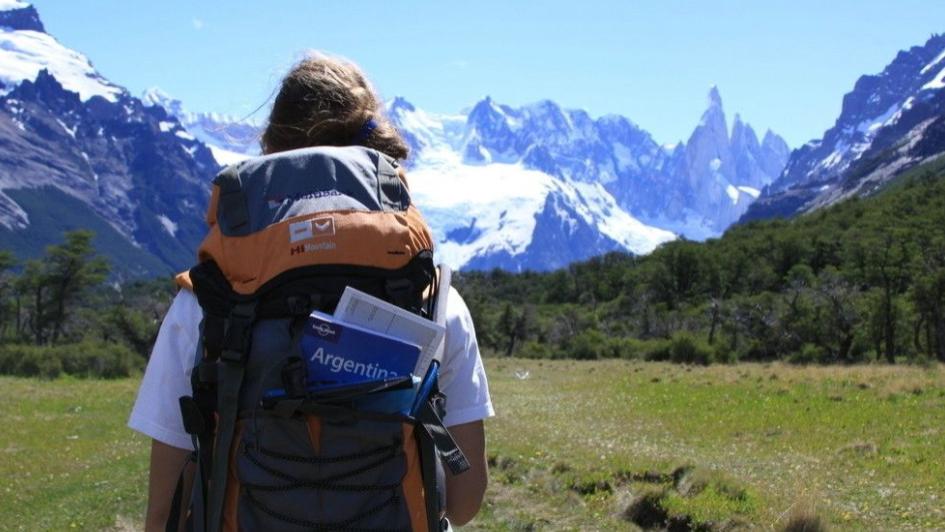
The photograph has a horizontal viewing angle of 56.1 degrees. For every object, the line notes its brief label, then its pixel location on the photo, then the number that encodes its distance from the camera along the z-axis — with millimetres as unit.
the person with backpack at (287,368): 2406
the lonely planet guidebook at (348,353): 2375
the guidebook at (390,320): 2402
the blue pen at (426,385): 2559
